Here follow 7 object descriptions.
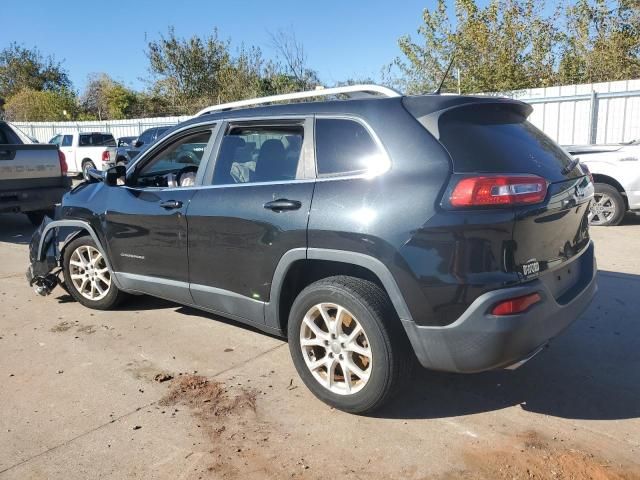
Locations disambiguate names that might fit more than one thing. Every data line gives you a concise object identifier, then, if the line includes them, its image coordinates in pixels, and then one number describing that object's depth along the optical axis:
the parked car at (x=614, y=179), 8.25
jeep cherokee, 2.79
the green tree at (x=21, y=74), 48.38
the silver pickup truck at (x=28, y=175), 8.70
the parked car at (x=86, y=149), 19.95
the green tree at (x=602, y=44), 17.83
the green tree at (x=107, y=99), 40.81
